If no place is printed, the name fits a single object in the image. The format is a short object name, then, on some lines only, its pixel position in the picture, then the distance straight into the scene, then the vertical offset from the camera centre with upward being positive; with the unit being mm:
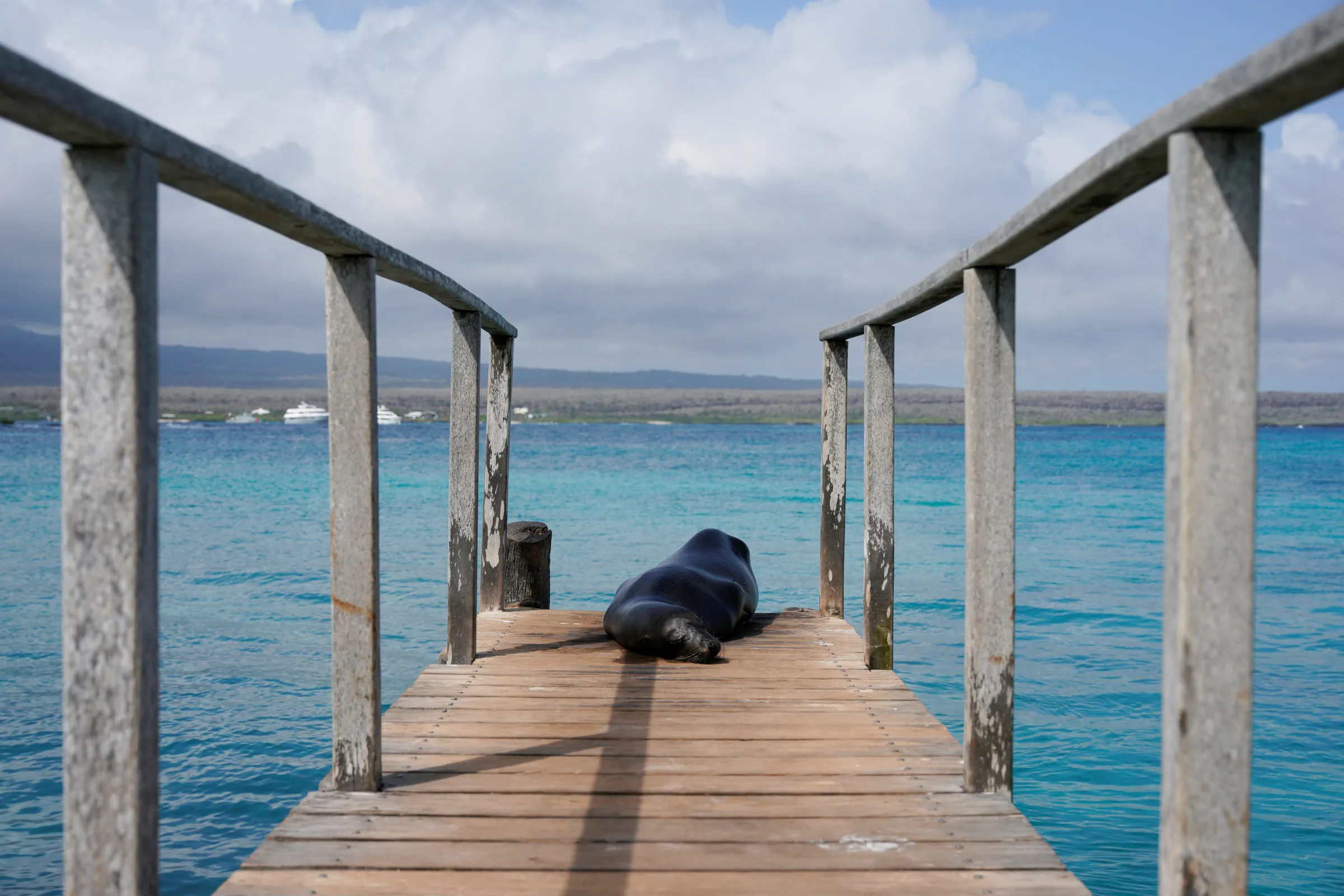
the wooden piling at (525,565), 7652 -1094
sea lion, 5793 -1137
